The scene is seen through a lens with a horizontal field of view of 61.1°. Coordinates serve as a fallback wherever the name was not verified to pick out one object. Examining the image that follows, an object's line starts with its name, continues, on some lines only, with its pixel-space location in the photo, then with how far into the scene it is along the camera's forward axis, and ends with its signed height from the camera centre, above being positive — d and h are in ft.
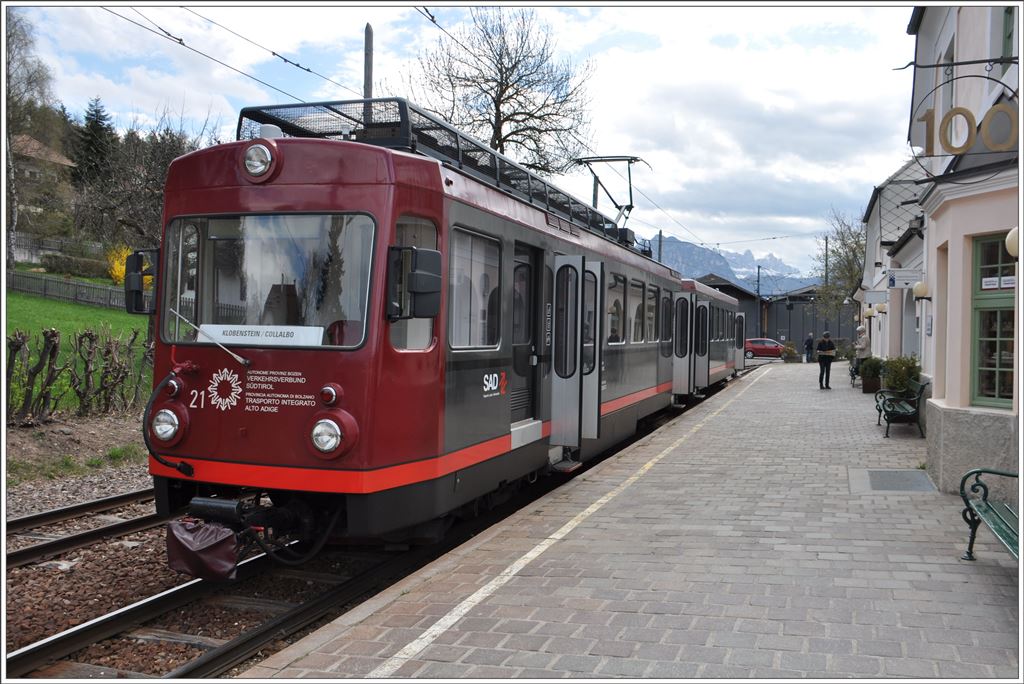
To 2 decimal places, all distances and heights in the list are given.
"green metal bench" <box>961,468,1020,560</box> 18.84 -4.07
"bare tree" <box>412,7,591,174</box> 75.87 +21.56
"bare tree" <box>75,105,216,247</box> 63.72 +11.42
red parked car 173.68 -1.27
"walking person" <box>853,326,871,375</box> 98.44 -0.38
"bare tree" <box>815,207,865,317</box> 189.57 +17.73
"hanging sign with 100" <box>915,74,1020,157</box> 23.81 +6.06
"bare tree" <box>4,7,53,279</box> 110.58 +36.01
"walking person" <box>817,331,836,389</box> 82.28 -1.34
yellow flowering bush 104.70 +9.81
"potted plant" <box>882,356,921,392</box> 52.26 -1.80
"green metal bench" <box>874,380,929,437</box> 45.80 -3.42
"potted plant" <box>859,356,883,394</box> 75.87 -2.99
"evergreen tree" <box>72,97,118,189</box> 94.04 +29.59
